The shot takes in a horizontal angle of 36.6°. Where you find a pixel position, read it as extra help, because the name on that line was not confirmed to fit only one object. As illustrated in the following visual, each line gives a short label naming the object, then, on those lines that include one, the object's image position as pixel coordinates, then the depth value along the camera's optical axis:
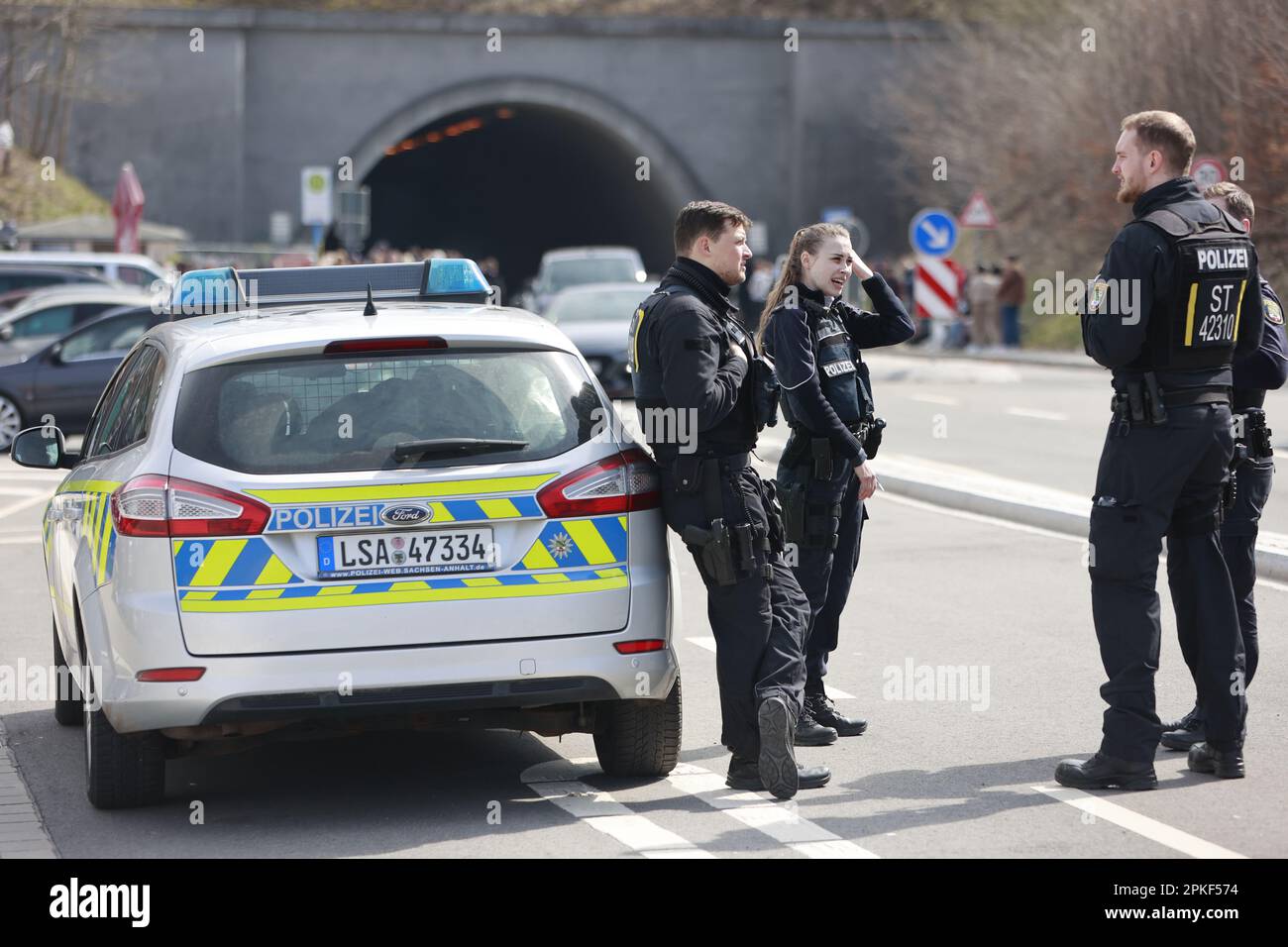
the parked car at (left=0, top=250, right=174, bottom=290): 28.28
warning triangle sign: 32.84
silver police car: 5.71
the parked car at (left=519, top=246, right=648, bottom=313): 32.53
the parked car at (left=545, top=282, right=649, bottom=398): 23.84
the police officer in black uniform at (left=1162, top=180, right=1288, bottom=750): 6.75
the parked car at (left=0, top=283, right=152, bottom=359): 21.52
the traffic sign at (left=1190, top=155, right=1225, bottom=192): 22.39
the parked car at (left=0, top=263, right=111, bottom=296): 26.08
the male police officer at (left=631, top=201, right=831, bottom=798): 6.11
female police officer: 6.84
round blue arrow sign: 27.42
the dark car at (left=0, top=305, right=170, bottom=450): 19.20
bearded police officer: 6.08
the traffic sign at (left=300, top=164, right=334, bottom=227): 36.69
